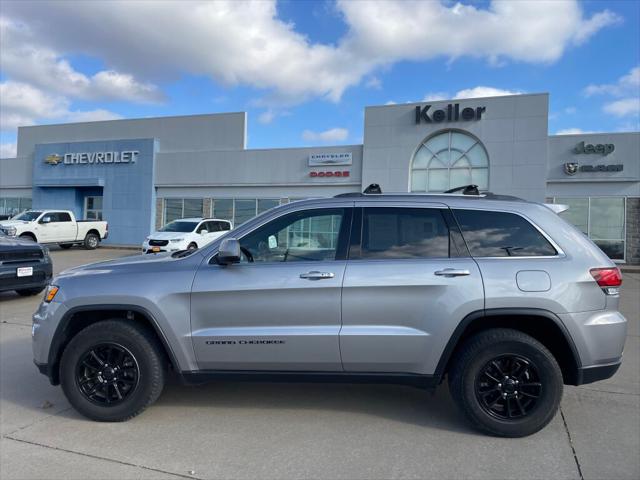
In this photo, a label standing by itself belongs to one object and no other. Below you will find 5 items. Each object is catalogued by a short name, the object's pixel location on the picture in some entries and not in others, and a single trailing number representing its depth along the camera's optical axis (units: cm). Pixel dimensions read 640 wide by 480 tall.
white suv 1719
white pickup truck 2002
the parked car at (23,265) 846
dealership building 2025
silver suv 357
